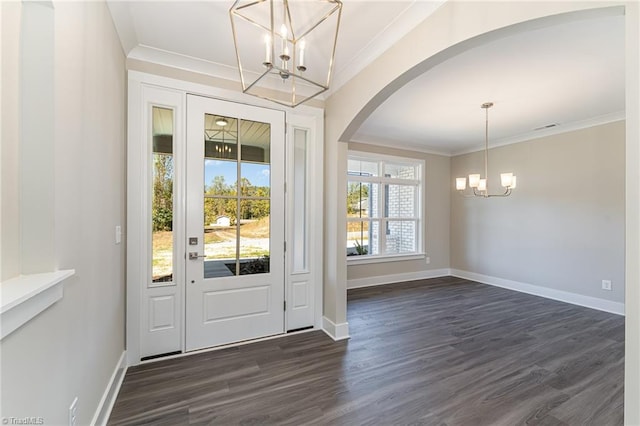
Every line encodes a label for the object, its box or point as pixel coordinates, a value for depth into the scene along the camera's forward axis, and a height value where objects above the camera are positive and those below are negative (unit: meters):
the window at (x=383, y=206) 5.18 +0.17
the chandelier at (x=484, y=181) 3.58 +0.48
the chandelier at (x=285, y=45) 1.87 +1.46
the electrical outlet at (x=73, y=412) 1.25 -0.93
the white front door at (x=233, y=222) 2.61 -0.08
